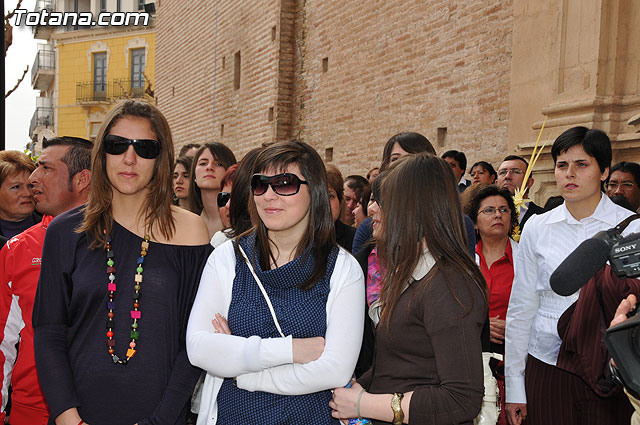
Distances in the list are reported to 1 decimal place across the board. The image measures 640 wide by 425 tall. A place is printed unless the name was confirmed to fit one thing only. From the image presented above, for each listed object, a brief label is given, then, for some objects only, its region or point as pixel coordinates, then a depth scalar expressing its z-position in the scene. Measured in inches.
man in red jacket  112.8
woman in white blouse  125.9
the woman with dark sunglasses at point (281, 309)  84.2
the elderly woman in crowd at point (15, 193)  168.7
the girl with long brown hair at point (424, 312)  82.4
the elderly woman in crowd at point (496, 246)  169.8
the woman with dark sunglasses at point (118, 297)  89.4
